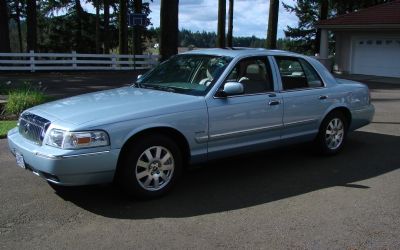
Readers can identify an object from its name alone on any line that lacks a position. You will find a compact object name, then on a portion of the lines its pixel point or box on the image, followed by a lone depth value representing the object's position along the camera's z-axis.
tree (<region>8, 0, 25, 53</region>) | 55.33
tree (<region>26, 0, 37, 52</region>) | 32.88
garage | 24.55
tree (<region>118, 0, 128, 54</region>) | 30.32
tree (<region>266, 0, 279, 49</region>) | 27.39
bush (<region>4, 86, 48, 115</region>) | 10.53
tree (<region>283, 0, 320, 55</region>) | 45.88
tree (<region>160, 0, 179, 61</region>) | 19.70
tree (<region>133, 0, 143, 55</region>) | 32.38
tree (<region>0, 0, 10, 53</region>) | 24.20
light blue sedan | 4.82
